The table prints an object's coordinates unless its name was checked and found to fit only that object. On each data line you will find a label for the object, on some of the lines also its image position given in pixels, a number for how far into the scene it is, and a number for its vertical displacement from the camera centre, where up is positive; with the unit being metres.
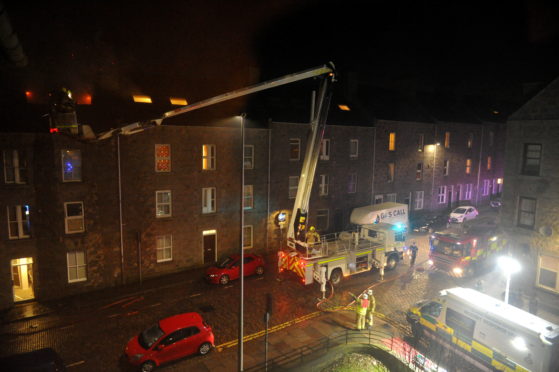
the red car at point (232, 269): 20.11 -6.42
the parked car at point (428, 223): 31.68 -5.91
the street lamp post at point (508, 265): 14.51 -4.31
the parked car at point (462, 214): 34.23 -5.32
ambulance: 10.98 -5.86
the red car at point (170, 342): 12.62 -6.72
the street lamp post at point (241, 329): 11.34 -5.38
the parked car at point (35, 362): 11.21 -6.58
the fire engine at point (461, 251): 20.83 -5.43
